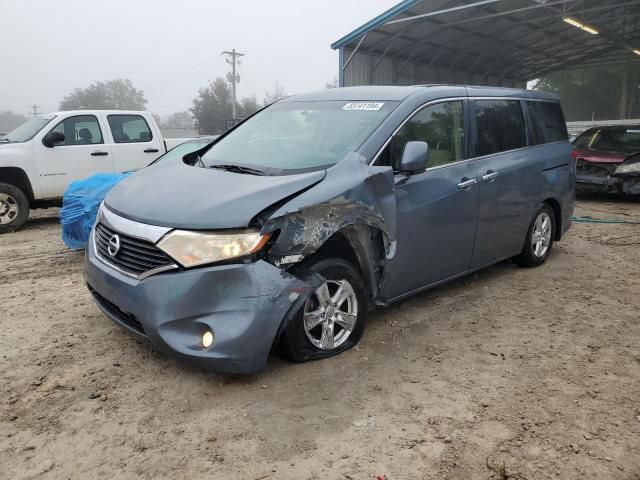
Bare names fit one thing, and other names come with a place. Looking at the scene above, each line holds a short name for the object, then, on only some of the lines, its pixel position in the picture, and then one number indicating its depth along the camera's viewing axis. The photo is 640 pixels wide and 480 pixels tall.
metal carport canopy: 14.77
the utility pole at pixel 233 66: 49.19
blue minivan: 2.90
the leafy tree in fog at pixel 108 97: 72.12
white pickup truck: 8.01
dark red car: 9.83
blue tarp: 5.76
